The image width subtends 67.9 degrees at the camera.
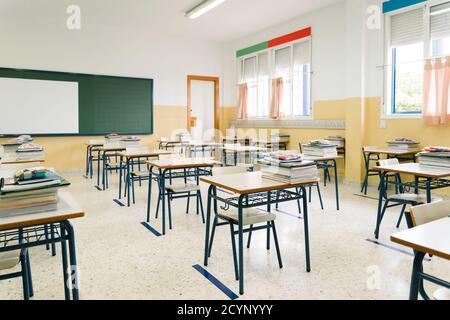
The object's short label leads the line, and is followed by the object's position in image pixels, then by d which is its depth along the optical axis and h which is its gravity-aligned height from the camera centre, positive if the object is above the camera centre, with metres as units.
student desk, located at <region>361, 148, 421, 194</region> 4.94 -0.27
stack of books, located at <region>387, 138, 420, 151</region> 5.11 -0.12
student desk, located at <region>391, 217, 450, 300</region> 1.22 -0.40
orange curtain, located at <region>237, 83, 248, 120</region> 9.05 +0.94
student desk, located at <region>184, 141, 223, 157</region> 7.13 -0.19
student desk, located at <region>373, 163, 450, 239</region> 2.93 -0.32
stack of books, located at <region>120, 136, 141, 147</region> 6.15 -0.09
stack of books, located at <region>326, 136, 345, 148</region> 6.28 -0.08
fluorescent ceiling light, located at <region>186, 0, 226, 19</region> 6.21 +2.50
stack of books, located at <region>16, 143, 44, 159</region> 4.38 -0.21
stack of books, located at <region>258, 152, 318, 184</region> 2.47 -0.25
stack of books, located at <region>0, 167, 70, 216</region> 1.59 -0.28
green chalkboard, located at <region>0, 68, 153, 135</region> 7.54 +0.82
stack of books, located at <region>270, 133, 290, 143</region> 7.55 -0.03
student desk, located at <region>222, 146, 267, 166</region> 5.31 -0.21
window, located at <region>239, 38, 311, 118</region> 7.29 +1.45
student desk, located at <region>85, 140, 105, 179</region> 6.71 -0.30
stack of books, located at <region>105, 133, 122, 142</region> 6.31 -0.03
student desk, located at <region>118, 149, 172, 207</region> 4.55 -0.25
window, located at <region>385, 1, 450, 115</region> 5.03 +1.40
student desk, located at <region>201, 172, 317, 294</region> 2.21 -0.36
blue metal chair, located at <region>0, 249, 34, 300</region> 1.75 -0.67
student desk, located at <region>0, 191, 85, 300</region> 1.51 -0.40
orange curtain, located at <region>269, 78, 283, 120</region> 7.74 +0.89
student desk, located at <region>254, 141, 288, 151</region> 7.62 -0.20
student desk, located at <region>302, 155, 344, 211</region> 4.35 -0.29
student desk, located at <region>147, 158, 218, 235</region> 3.51 -0.31
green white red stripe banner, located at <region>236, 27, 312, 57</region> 7.11 +2.24
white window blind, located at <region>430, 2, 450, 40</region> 4.93 +1.73
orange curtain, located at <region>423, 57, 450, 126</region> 4.79 +0.65
